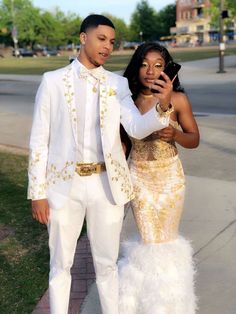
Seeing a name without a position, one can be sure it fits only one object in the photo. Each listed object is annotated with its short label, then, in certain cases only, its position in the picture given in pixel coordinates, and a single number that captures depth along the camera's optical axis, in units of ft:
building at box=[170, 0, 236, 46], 241.62
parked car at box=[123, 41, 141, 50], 223.29
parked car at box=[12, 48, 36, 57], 171.69
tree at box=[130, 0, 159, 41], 245.46
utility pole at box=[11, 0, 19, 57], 171.60
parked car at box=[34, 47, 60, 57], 182.83
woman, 6.38
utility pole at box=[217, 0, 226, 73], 54.49
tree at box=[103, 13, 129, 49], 246.64
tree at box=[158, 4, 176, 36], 263.11
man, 5.74
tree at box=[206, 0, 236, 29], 73.71
